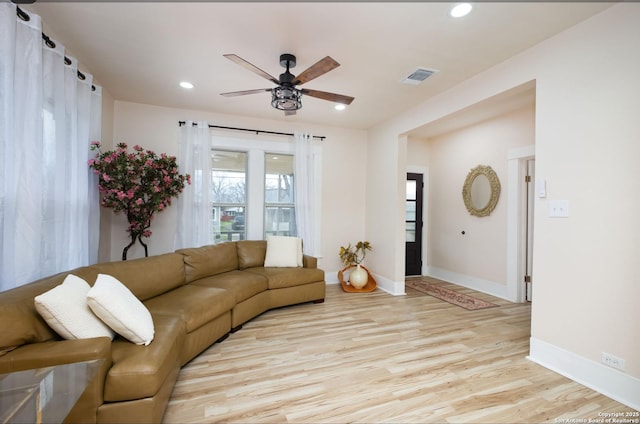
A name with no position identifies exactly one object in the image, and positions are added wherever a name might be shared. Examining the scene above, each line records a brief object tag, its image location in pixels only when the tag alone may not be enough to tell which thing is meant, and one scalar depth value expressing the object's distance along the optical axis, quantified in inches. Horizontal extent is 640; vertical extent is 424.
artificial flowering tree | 120.8
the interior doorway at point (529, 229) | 158.7
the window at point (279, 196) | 183.6
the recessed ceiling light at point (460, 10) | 76.9
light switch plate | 87.4
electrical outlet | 74.7
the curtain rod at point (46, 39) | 73.0
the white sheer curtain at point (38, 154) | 70.9
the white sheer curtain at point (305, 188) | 180.7
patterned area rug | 151.1
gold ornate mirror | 171.6
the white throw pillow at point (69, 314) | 58.6
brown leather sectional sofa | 54.2
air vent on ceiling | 115.2
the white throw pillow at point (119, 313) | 63.8
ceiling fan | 95.6
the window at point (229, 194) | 172.4
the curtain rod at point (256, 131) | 162.2
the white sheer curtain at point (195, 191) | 158.7
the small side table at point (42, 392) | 39.4
